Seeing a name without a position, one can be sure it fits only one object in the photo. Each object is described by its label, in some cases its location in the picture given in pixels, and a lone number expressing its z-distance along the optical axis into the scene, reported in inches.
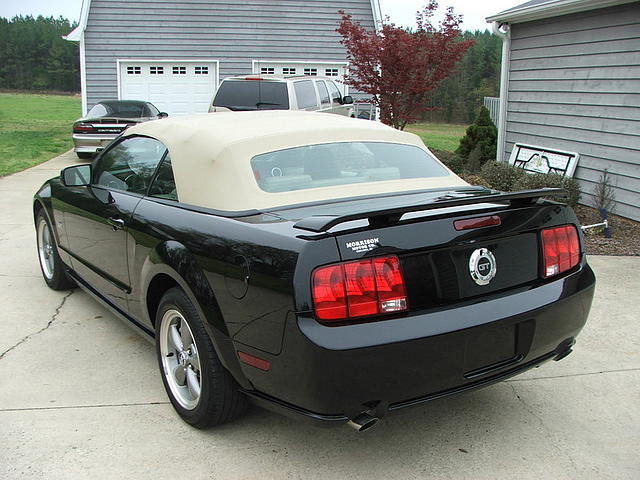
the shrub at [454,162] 485.1
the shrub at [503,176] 380.5
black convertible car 101.3
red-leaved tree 497.4
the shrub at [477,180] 375.6
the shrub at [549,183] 339.6
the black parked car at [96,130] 584.7
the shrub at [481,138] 542.0
